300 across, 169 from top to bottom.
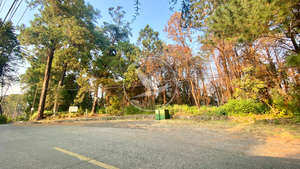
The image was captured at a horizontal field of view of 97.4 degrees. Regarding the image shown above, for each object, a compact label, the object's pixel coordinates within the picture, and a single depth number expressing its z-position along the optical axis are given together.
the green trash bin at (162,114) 9.81
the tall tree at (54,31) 14.49
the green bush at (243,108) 6.75
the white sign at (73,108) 14.89
